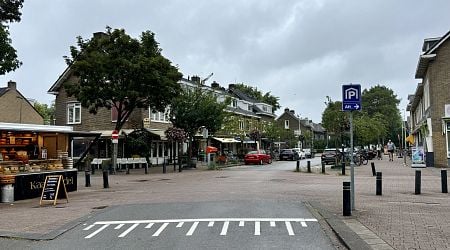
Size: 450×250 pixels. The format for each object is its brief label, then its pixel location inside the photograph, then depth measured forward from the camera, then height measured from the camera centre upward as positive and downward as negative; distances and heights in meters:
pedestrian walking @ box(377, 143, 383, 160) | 56.47 -0.43
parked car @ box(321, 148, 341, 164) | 39.94 -0.36
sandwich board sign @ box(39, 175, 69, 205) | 14.96 -1.11
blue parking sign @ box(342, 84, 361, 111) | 11.78 +1.41
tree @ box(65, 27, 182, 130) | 28.80 +5.15
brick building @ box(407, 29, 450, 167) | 30.88 +3.43
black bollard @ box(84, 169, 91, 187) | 21.94 -1.21
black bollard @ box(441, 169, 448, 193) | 16.16 -1.06
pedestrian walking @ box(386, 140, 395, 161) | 47.96 +0.15
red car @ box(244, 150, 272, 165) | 44.06 -0.53
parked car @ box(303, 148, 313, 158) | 64.35 -0.13
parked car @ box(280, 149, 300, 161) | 53.78 -0.33
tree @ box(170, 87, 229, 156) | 34.91 +3.11
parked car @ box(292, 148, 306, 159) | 57.60 -0.18
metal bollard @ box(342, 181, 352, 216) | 10.99 -1.16
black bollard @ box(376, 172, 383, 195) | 15.58 -1.14
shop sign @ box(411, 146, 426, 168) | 32.12 -0.41
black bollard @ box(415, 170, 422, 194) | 15.91 -1.10
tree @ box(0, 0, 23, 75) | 20.99 +5.38
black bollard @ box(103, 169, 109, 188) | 20.64 -1.17
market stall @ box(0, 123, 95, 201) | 16.66 -0.10
